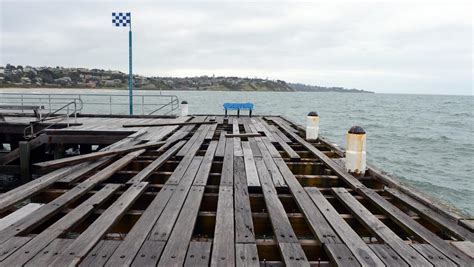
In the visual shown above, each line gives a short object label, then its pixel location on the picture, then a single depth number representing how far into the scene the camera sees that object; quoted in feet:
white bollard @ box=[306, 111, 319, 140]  27.53
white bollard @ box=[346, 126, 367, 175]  17.25
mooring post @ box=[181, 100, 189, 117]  48.75
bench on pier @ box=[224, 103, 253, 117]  52.21
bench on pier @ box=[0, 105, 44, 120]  39.83
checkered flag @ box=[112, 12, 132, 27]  54.90
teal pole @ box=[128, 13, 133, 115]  54.70
